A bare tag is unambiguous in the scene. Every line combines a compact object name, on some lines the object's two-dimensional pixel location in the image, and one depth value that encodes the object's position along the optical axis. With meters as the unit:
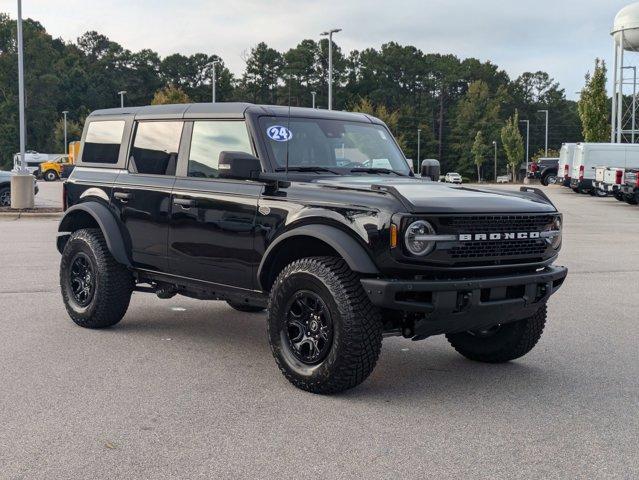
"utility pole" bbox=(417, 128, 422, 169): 110.68
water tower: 48.39
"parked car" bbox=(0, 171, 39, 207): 23.58
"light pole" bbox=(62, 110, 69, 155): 86.25
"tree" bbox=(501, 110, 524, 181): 89.94
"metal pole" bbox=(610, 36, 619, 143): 48.44
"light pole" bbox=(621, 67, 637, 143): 50.44
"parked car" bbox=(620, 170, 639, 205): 27.78
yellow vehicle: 56.81
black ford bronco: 4.91
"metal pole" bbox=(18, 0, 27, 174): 22.75
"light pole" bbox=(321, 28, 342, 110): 35.46
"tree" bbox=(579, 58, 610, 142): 49.75
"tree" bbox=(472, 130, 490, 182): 101.95
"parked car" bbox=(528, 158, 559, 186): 48.69
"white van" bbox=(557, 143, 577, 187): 36.19
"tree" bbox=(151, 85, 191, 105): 50.92
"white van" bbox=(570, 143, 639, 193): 34.38
